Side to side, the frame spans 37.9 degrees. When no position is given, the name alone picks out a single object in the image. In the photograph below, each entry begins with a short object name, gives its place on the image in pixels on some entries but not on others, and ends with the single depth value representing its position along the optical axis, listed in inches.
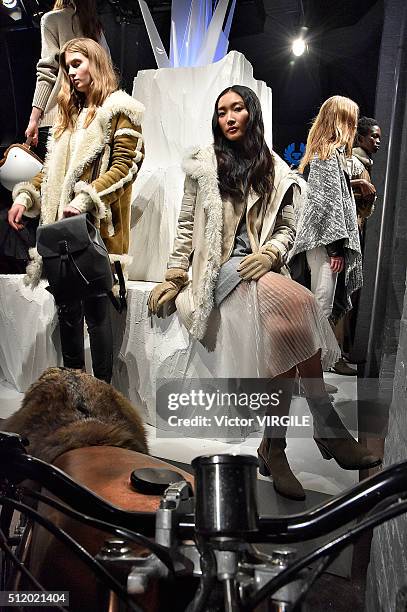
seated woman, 50.6
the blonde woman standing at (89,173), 61.0
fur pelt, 39.5
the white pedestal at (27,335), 63.0
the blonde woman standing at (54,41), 60.2
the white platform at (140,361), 50.5
